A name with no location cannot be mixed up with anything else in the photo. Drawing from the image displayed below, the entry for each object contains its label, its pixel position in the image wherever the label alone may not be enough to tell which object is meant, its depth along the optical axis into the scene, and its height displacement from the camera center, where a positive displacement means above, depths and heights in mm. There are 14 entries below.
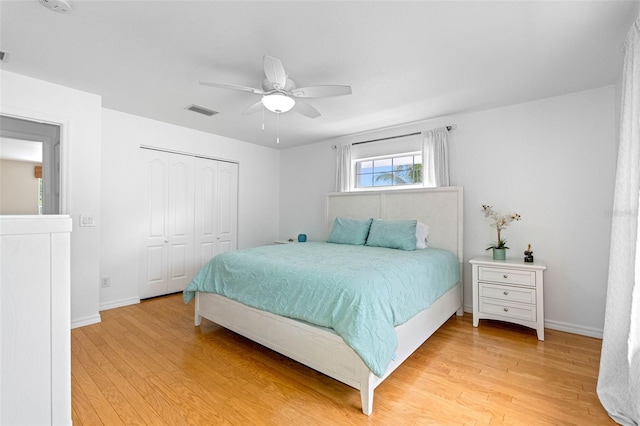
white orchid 3227 -94
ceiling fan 2156 +943
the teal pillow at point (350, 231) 3893 -302
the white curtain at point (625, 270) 1626 -338
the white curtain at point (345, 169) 4691 +639
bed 1835 -871
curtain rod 3719 +1042
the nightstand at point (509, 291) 2828 -810
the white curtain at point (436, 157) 3740 +688
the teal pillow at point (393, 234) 3402 -297
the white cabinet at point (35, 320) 794 -326
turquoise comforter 1818 -597
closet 4062 -131
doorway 2719 +373
